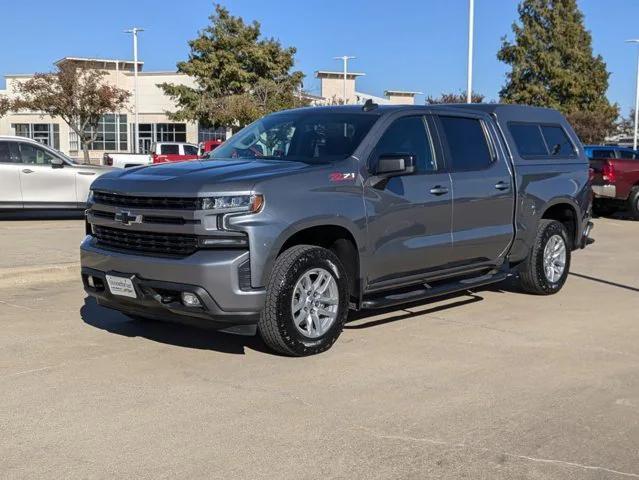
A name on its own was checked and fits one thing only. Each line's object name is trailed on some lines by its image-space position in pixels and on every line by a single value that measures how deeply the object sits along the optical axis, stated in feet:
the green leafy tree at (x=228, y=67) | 122.01
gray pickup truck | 17.29
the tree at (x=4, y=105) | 149.38
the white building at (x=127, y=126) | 179.32
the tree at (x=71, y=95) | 134.62
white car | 48.85
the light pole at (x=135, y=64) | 153.69
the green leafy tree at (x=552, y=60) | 141.59
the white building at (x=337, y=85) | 206.49
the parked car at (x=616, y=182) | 58.49
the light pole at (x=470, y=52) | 86.48
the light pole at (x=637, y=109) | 149.52
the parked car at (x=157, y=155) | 96.02
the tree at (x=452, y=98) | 168.69
